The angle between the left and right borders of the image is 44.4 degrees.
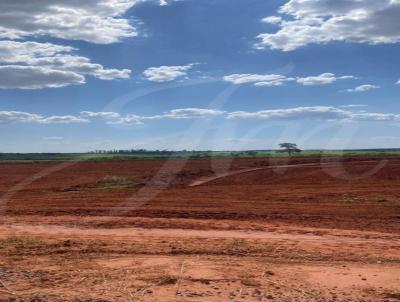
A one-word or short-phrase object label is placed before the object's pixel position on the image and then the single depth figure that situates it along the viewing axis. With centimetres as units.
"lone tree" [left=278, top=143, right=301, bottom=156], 8188
